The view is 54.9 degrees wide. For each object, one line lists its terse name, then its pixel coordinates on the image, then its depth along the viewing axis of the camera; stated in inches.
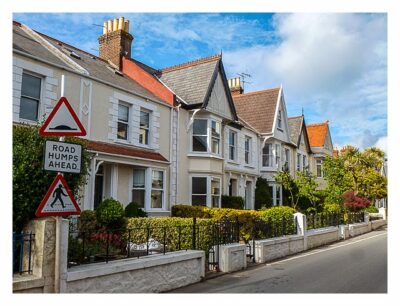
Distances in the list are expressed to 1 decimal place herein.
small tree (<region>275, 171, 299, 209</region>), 973.3
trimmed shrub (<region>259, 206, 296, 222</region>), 614.3
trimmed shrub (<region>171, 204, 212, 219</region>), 654.5
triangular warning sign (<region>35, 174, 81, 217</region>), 224.1
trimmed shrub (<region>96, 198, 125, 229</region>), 510.6
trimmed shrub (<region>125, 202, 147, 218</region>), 580.0
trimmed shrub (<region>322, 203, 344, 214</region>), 943.9
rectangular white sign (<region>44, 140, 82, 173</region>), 224.7
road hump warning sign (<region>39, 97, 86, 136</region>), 229.3
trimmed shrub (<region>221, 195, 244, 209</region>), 802.8
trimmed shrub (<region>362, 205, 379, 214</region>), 1485.0
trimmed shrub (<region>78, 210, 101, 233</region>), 492.7
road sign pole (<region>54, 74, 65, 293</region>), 238.1
